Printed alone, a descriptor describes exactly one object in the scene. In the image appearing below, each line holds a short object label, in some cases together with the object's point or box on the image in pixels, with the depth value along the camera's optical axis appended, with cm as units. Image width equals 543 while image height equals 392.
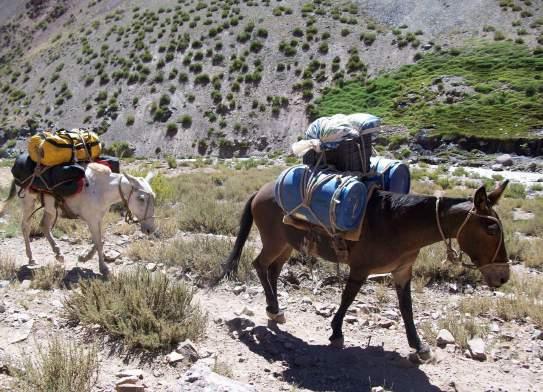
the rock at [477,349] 532
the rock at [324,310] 648
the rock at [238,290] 709
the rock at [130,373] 432
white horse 771
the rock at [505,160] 2628
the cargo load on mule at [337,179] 502
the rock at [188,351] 483
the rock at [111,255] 847
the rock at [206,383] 377
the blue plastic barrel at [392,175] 565
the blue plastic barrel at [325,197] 498
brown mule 442
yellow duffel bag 781
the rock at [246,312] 624
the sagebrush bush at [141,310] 503
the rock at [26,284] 680
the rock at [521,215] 1339
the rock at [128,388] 409
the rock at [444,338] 562
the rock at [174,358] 473
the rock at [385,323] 613
